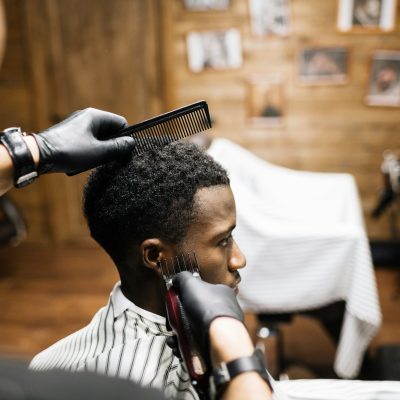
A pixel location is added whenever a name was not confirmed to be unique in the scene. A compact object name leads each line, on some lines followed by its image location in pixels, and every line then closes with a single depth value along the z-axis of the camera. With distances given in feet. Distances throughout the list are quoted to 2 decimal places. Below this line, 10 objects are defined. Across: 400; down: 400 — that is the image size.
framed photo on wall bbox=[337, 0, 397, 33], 11.40
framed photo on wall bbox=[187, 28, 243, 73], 12.01
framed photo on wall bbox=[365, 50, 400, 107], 11.72
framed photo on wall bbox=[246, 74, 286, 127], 12.17
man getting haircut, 3.34
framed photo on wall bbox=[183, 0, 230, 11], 11.78
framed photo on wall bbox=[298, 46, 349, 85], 11.84
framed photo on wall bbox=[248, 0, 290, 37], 11.62
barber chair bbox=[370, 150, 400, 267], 10.53
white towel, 6.68
